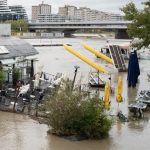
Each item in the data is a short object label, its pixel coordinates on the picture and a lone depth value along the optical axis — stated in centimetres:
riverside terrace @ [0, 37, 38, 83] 2577
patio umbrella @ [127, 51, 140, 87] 3045
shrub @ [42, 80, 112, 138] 1633
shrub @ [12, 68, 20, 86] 2595
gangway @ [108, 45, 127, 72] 4281
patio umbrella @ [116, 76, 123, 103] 2226
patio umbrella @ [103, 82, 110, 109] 2058
